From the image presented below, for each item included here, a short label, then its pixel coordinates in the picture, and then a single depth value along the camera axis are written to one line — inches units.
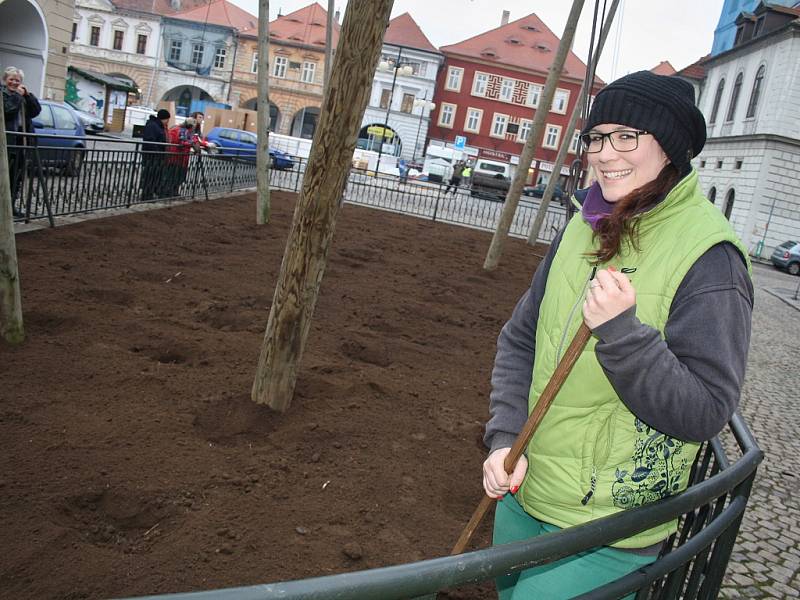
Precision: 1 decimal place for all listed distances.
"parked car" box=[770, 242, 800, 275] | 1113.4
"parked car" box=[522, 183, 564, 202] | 1784.7
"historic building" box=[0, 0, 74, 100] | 842.8
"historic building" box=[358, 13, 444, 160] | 2321.6
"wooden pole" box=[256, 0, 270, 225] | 464.1
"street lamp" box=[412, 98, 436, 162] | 1562.5
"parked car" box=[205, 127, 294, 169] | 1180.5
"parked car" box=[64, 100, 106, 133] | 1224.8
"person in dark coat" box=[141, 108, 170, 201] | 463.2
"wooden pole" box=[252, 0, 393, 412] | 152.6
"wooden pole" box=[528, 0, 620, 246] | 600.7
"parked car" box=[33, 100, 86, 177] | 592.1
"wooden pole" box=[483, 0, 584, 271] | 426.0
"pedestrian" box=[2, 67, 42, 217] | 365.4
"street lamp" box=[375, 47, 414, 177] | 1326.3
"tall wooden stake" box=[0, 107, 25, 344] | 181.6
